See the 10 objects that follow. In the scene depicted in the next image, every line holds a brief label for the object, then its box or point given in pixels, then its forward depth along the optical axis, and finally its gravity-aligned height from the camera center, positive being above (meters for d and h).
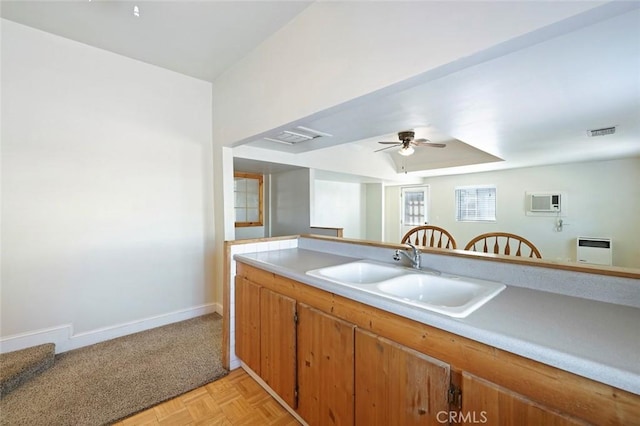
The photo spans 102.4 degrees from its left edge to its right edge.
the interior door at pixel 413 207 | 6.61 +0.06
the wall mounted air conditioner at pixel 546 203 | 4.82 +0.11
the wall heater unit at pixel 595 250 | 4.43 -0.72
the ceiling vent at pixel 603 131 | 2.75 +0.85
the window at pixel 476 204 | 5.68 +0.12
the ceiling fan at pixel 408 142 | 3.32 +0.89
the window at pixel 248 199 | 4.31 +0.19
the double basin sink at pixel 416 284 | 1.10 -0.39
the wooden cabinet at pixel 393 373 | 0.68 -0.57
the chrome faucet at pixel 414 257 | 1.53 -0.28
